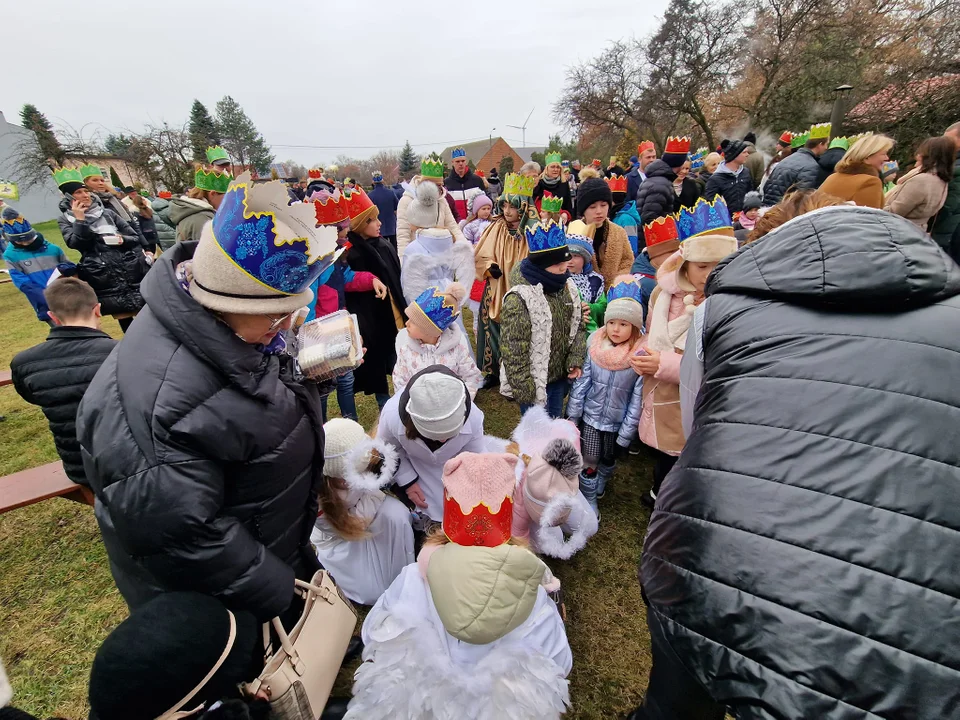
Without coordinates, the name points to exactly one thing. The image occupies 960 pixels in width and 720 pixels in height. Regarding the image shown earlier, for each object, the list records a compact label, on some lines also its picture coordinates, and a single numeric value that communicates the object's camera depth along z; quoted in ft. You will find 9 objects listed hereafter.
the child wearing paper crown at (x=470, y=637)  4.82
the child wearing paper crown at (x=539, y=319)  9.70
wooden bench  9.07
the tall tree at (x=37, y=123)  88.51
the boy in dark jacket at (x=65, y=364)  7.50
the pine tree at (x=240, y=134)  150.30
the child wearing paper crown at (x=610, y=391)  9.22
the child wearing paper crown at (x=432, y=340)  9.66
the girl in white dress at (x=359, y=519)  6.71
